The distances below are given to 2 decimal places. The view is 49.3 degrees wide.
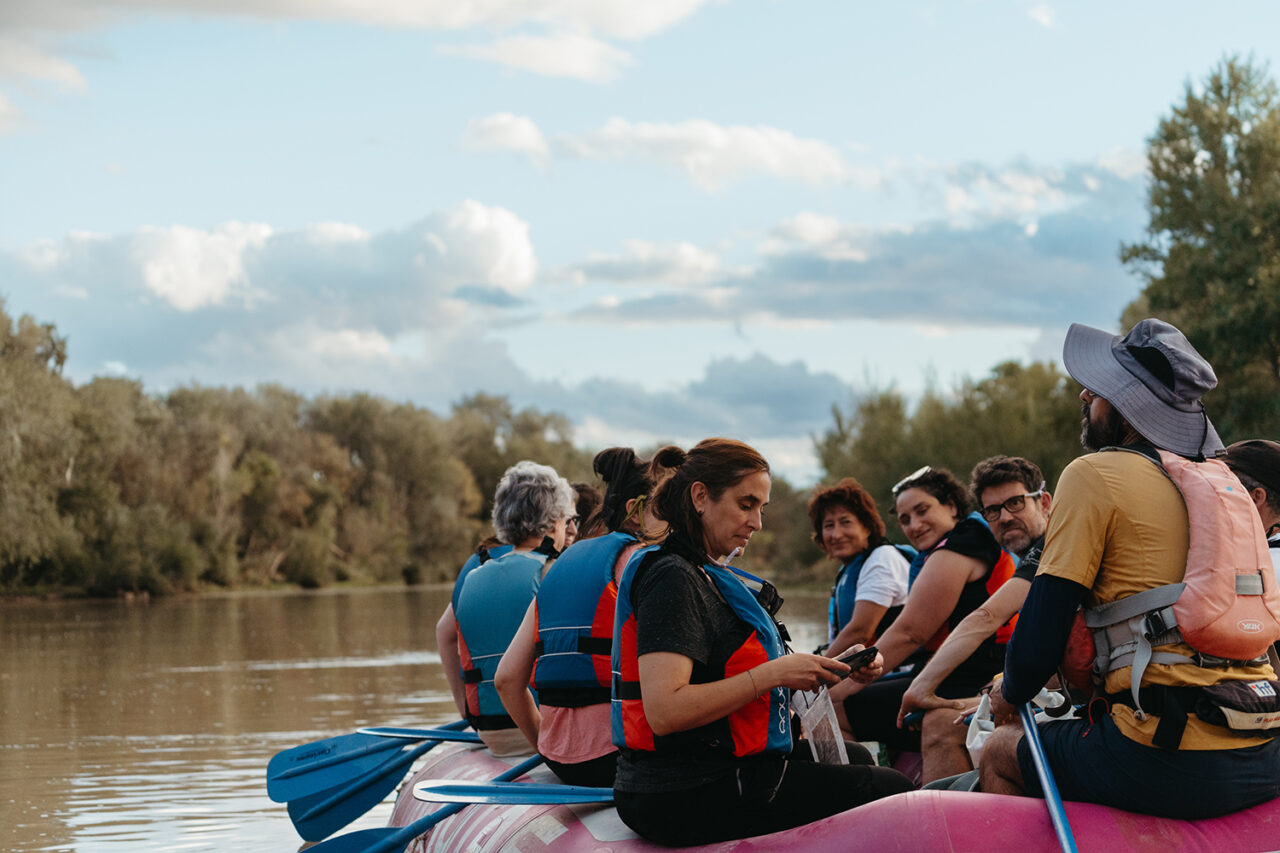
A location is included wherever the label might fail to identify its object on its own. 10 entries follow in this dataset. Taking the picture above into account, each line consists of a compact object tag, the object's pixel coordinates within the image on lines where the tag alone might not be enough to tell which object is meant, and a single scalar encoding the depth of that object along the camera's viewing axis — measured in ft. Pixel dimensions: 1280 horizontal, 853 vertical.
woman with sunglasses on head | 16.42
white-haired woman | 18.65
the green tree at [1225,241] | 87.35
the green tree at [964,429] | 102.17
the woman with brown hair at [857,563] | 19.21
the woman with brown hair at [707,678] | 10.90
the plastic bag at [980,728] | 12.54
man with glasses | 14.74
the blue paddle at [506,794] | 13.56
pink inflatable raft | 10.92
